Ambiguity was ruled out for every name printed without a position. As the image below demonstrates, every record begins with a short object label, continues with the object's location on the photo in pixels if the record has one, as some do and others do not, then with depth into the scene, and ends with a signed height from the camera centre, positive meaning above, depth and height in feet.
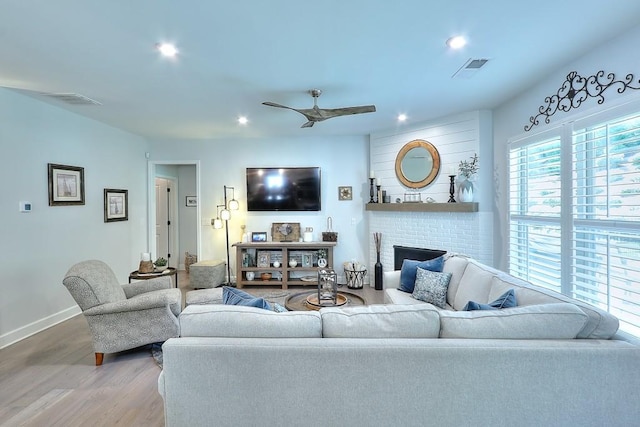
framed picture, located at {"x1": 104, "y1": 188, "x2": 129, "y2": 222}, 15.06 +0.38
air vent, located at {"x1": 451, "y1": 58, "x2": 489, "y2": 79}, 8.80 +4.22
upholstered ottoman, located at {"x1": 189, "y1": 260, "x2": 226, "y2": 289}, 16.78 -3.48
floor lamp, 17.33 -0.16
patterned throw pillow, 9.71 -2.54
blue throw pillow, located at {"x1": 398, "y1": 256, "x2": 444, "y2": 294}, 10.72 -2.15
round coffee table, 9.52 -3.04
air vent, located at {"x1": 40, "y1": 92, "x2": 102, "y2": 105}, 10.85 +4.20
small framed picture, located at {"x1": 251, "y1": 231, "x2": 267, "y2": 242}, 17.93 -1.52
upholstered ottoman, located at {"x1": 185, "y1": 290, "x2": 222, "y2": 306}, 10.17 -2.91
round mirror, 15.10 +2.32
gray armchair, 8.78 -2.97
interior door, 21.34 -0.42
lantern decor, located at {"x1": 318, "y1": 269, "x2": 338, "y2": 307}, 9.89 -2.53
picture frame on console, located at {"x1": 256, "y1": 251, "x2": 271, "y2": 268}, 17.78 -2.80
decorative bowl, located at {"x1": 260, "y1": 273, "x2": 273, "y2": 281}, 17.66 -3.77
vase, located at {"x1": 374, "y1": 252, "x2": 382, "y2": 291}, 17.07 -3.65
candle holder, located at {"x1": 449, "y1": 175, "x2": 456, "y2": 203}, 14.16 +0.90
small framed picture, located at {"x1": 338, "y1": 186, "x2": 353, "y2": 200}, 18.13 +1.01
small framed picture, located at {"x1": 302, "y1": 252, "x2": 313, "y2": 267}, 17.79 -2.83
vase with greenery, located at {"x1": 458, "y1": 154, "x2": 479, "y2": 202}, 13.62 +1.38
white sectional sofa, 4.74 -2.57
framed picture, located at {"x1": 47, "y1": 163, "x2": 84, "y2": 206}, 12.10 +1.17
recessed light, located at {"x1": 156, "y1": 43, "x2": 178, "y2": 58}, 7.63 +4.16
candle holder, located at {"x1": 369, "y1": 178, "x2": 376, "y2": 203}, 17.42 +1.19
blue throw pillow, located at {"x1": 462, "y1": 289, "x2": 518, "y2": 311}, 6.04 -1.93
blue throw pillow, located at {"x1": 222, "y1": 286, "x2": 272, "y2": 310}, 6.11 -1.84
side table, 12.64 -2.60
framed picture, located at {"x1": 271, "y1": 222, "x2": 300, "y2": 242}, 18.06 -1.26
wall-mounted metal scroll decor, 7.63 +3.28
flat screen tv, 17.81 +1.30
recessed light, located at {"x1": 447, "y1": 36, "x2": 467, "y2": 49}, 7.51 +4.18
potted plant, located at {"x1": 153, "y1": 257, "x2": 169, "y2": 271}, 13.56 -2.31
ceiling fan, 10.32 +3.38
